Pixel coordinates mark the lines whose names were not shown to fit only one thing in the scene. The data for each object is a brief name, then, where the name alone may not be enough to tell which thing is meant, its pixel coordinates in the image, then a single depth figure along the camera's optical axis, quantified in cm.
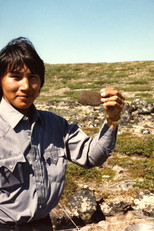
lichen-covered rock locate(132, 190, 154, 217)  570
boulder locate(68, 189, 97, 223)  564
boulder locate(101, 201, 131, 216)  586
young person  222
